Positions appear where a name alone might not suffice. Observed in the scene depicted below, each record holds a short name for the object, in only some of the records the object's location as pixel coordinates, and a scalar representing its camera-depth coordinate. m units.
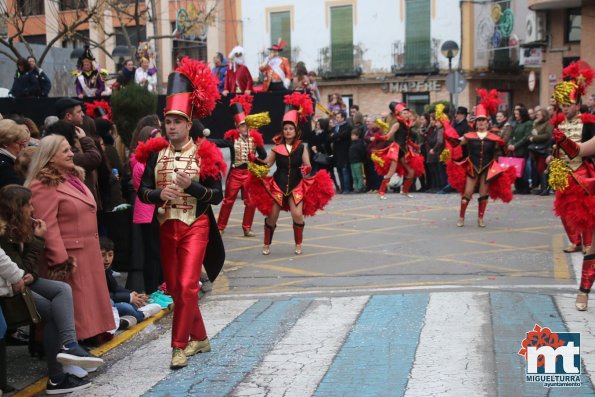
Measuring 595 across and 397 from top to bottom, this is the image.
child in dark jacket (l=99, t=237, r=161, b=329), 8.38
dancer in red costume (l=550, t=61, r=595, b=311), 8.64
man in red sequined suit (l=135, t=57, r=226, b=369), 7.21
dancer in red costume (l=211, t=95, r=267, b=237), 14.33
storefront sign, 40.12
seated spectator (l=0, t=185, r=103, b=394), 6.53
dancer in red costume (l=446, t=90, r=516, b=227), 14.64
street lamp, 29.67
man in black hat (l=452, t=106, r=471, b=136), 19.64
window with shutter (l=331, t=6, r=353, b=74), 41.69
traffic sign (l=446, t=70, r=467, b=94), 28.34
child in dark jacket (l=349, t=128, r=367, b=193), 21.38
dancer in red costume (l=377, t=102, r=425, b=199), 19.23
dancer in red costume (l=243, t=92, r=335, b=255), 12.65
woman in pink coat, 6.95
